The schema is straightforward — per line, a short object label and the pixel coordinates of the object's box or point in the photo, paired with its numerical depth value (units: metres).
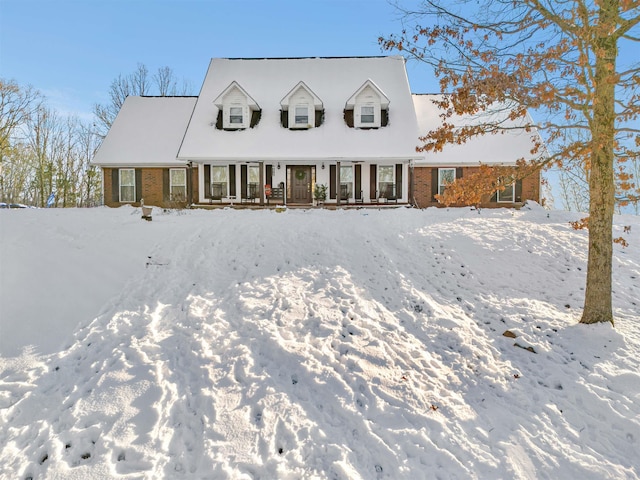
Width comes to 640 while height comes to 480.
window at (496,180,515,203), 18.44
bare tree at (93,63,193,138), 29.77
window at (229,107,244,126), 18.09
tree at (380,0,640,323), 6.13
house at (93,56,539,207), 17.11
